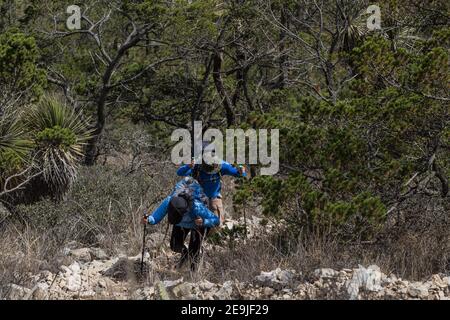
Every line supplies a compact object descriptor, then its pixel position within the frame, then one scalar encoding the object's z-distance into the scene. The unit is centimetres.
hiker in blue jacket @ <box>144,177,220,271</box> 1522
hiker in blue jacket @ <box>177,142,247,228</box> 1666
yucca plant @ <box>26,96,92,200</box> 2166
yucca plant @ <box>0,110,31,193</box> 1977
